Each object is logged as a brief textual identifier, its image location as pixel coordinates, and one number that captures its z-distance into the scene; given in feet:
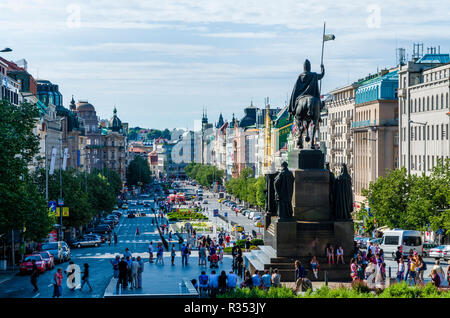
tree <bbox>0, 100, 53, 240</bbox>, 155.02
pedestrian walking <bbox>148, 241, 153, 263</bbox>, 178.93
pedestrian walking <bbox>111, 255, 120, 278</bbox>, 131.37
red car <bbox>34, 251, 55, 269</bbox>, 171.01
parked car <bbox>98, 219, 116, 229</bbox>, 389.39
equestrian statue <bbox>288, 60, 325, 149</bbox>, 115.14
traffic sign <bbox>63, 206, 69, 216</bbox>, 265.15
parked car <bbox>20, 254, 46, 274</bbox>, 161.99
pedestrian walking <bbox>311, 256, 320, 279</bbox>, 104.68
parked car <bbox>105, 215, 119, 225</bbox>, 419.64
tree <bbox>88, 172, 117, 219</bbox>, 391.45
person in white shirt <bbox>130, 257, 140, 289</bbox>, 118.01
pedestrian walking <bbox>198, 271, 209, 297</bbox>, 102.47
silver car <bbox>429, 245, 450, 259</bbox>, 181.25
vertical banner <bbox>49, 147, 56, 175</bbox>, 261.85
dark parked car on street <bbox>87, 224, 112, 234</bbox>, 336.86
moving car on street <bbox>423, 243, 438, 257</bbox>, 190.39
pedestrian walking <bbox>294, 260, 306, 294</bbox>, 99.71
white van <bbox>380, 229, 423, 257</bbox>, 181.88
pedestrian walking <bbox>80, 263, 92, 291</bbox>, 127.62
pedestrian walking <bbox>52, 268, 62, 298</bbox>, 111.75
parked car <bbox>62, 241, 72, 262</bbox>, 197.63
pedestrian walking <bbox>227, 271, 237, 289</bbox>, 99.17
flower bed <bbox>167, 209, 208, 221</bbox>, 428.85
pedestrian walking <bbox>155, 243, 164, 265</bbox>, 172.96
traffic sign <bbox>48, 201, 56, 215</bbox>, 239.87
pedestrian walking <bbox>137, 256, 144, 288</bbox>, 119.65
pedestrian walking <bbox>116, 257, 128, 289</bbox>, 119.24
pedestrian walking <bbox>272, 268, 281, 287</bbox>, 95.05
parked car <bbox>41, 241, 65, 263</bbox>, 190.39
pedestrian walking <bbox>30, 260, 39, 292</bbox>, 125.80
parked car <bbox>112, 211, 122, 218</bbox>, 478.22
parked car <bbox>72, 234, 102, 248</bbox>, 272.72
